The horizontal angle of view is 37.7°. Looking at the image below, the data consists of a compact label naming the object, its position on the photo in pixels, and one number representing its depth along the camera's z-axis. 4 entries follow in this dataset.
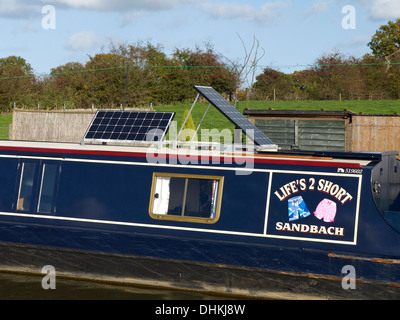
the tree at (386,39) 68.00
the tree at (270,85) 53.81
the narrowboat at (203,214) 8.67
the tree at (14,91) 46.59
